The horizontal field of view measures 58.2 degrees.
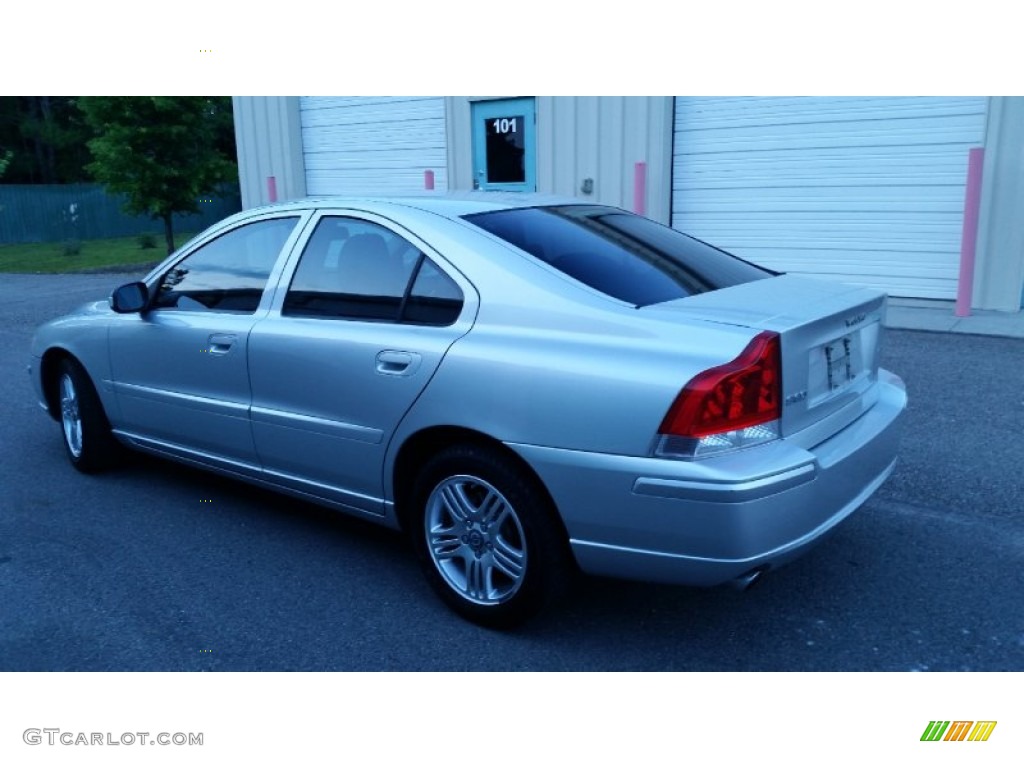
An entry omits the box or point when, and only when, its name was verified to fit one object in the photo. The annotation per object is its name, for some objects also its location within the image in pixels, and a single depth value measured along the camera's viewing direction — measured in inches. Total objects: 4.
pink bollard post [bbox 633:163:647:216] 459.2
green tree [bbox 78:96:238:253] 726.5
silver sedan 113.4
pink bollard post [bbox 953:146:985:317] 356.2
